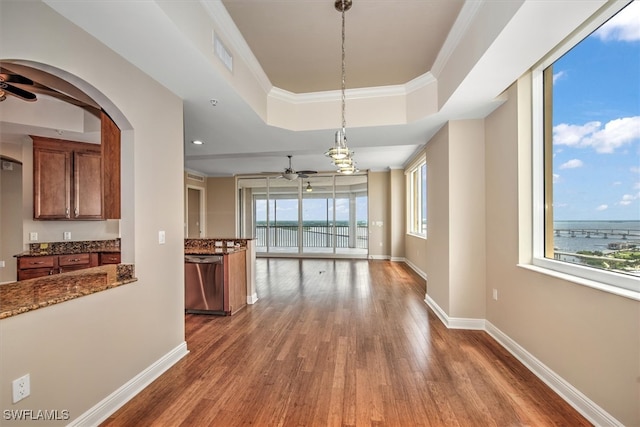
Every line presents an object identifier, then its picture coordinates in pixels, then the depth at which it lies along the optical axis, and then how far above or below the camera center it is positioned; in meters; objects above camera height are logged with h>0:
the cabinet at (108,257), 4.37 -0.70
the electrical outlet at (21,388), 1.35 -0.89
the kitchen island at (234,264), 3.76 -0.77
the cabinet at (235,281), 3.75 -1.00
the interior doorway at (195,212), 8.70 +0.05
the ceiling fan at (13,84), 1.96 +1.02
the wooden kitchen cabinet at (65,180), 3.95 +0.54
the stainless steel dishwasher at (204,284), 3.76 -1.00
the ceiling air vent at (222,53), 2.16 +1.36
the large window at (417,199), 6.43 +0.35
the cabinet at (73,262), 4.05 -0.73
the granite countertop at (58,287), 1.42 -0.47
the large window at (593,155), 1.67 +0.42
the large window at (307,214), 8.82 -0.04
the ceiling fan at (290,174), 6.30 +0.92
